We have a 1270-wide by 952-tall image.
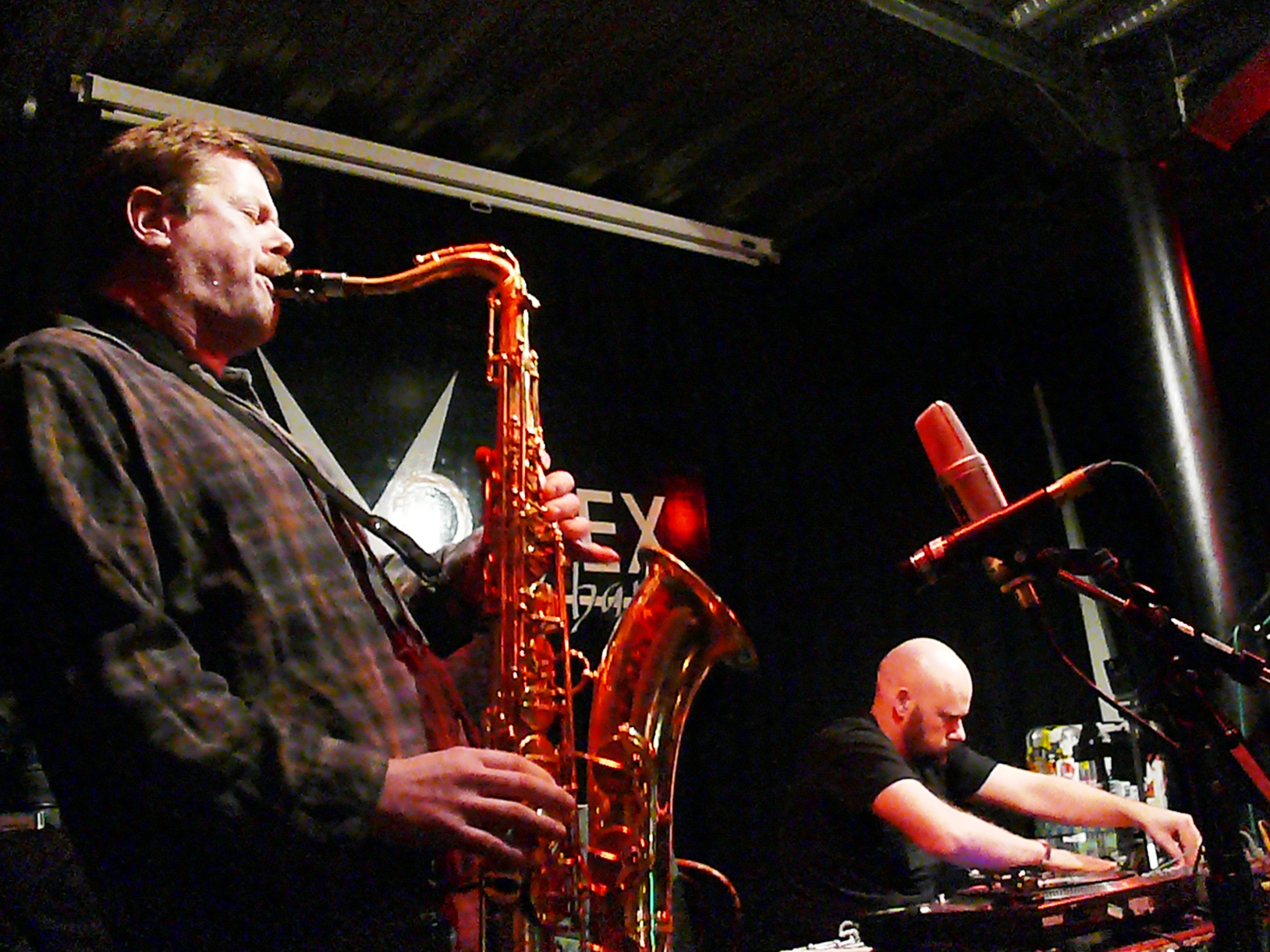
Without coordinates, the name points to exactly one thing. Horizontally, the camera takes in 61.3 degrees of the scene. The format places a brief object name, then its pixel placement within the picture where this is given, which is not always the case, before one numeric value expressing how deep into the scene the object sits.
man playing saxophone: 1.35
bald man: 3.62
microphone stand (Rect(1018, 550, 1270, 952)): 1.85
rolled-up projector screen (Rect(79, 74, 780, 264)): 4.00
